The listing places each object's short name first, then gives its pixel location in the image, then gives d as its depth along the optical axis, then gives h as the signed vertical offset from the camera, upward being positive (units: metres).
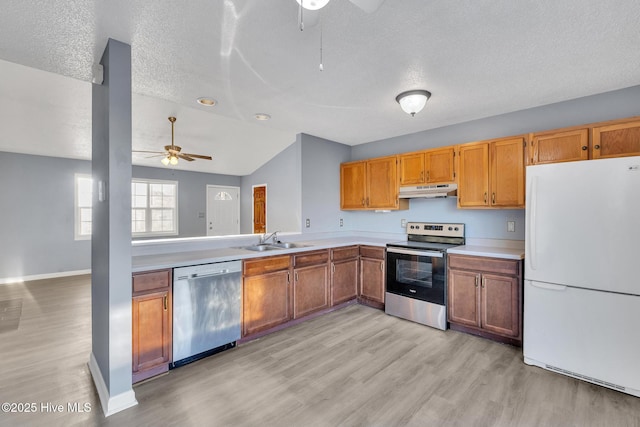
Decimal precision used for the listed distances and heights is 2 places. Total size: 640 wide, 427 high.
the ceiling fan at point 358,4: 1.21 +0.89
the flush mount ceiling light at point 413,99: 2.70 +1.06
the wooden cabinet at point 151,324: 2.21 -0.88
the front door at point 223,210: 8.19 +0.08
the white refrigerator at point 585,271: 2.08 -0.46
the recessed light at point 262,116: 3.39 +1.16
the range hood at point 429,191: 3.44 +0.26
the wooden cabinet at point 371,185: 4.04 +0.42
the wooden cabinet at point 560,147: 2.63 +0.62
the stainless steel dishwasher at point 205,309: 2.43 -0.87
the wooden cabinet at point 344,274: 3.79 -0.84
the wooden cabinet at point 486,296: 2.80 -0.87
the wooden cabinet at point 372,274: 3.84 -0.85
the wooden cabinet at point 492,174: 2.98 +0.42
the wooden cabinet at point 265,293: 2.89 -0.86
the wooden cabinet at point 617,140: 2.40 +0.61
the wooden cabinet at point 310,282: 3.36 -0.85
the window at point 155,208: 7.13 +0.13
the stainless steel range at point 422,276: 3.23 -0.75
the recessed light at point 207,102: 2.94 +1.16
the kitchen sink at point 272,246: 3.46 -0.42
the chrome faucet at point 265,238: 3.66 -0.32
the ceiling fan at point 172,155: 4.41 +0.91
